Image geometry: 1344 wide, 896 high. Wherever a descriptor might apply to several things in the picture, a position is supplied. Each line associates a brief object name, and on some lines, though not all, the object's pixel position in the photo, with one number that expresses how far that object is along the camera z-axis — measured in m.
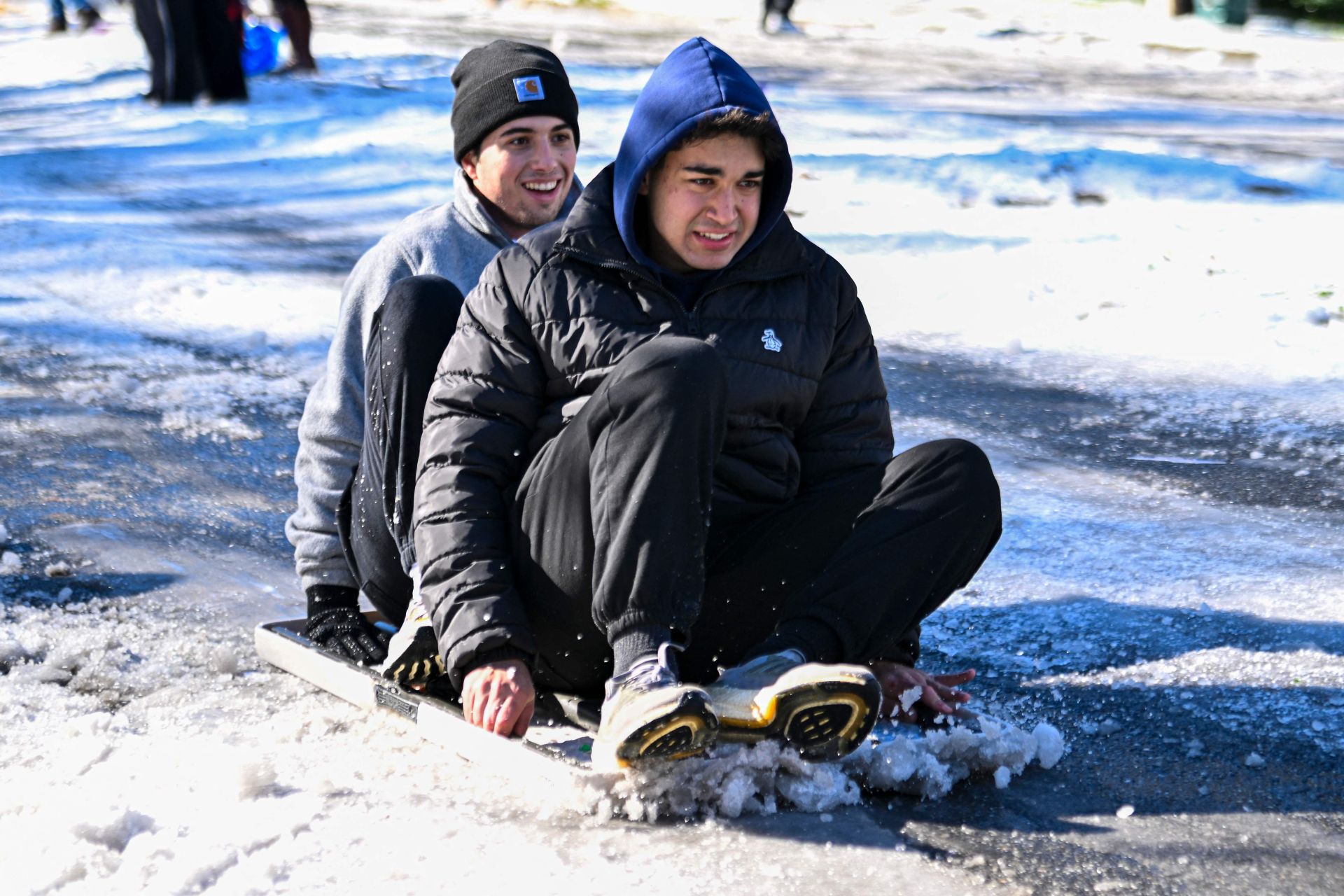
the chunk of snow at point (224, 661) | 6.70
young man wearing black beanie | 6.25
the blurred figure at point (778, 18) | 44.25
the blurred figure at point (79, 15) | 44.25
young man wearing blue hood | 5.31
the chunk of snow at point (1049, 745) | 5.80
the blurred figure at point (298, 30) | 30.33
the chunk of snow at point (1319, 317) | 13.09
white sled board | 5.45
